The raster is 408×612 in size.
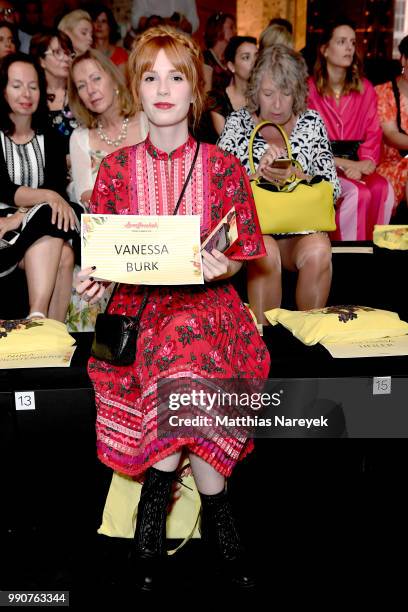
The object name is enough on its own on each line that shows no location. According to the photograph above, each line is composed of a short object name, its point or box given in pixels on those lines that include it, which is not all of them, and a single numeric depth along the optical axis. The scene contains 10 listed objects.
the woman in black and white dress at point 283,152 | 3.08
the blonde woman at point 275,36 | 4.64
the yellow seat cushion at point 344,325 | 2.42
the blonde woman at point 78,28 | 4.67
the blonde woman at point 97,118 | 3.36
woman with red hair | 1.93
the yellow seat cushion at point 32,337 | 2.37
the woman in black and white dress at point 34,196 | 3.09
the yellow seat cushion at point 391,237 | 3.47
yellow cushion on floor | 2.18
